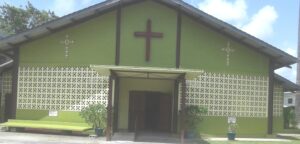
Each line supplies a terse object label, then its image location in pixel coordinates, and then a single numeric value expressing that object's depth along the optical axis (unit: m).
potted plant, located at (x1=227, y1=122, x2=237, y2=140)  14.34
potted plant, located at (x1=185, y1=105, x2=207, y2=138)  14.82
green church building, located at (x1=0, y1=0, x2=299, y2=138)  15.14
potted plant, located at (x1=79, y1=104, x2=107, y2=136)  14.56
